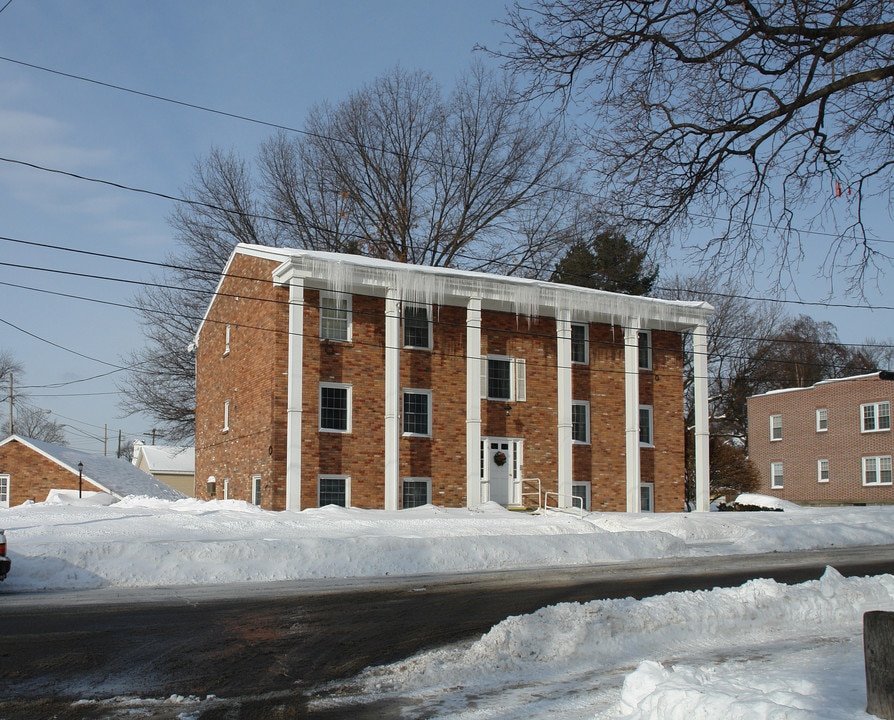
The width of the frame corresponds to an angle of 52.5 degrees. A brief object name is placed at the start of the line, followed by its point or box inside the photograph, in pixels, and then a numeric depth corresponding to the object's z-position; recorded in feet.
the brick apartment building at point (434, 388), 87.15
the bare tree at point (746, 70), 30.01
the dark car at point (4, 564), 42.12
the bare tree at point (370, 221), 142.31
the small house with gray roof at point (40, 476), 126.62
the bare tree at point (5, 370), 258.92
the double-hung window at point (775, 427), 178.50
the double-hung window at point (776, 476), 179.83
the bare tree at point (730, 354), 173.88
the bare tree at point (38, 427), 306.16
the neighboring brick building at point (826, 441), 159.84
